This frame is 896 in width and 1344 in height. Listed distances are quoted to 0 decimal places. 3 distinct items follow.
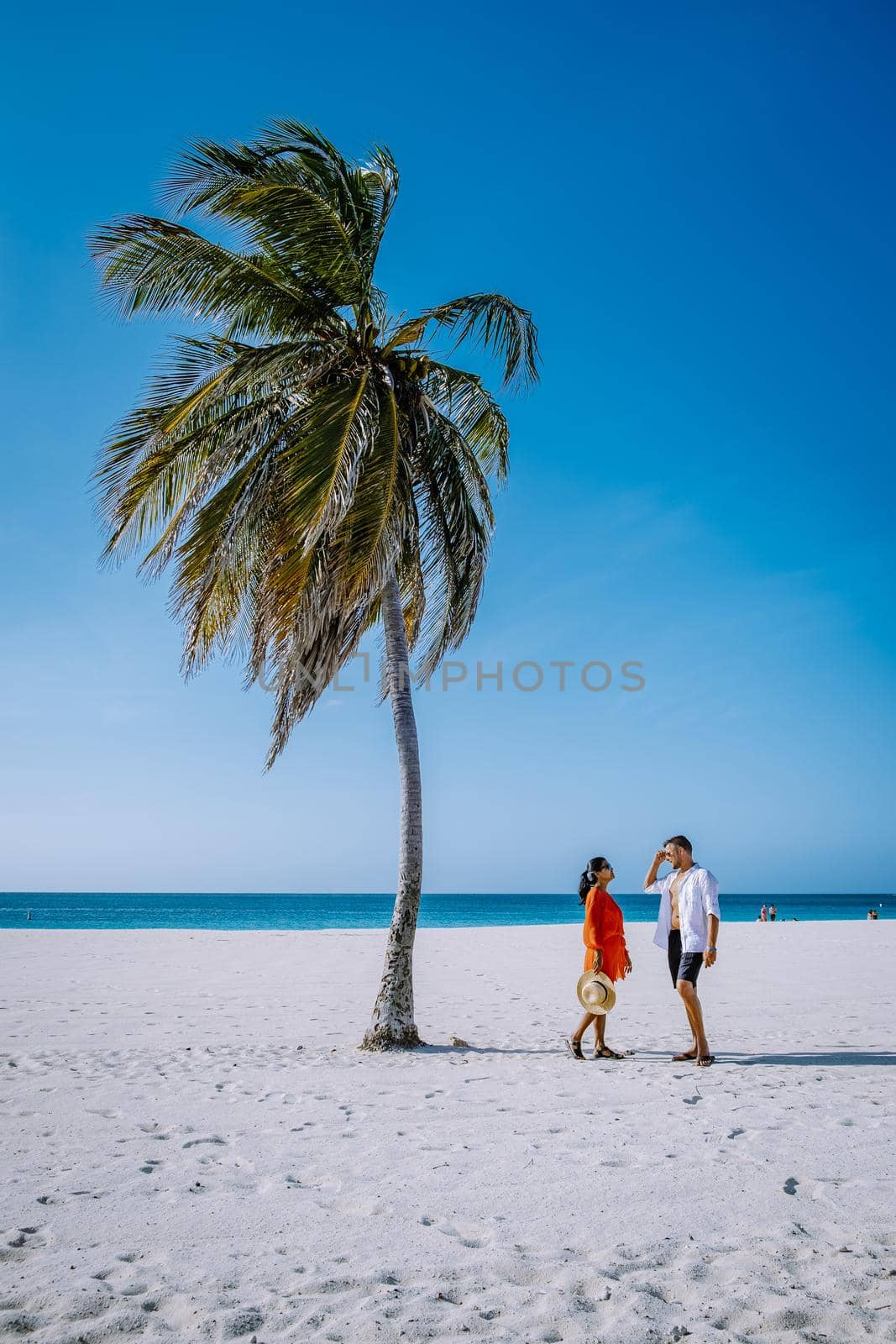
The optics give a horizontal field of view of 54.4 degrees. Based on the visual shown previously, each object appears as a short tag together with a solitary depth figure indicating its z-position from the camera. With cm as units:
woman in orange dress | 743
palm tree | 805
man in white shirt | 698
